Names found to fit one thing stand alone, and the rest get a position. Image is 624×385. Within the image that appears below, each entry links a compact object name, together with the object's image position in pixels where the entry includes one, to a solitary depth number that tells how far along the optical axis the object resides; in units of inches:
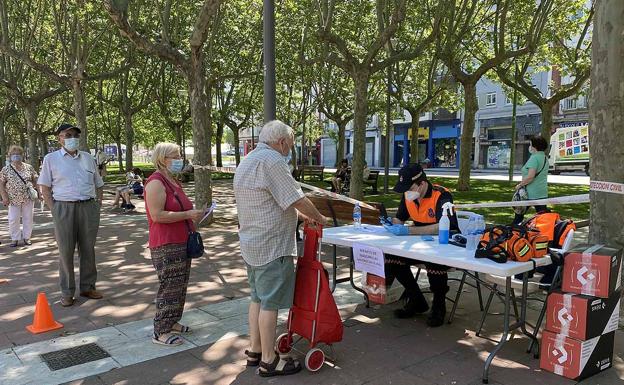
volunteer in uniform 181.3
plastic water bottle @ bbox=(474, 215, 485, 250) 161.3
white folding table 139.9
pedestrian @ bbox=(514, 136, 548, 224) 301.1
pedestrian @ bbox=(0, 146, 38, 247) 334.0
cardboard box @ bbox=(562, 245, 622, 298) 139.1
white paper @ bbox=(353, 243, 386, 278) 165.5
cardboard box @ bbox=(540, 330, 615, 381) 137.9
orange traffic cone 180.4
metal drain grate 153.3
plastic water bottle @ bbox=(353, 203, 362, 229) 215.2
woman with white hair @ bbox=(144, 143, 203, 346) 159.9
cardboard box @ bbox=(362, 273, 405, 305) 179.5
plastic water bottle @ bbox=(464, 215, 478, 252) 161.0
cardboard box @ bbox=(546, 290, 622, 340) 137.5
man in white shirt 206.7
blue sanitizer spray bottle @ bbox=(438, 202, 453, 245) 170.6
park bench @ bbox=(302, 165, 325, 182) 981.7
